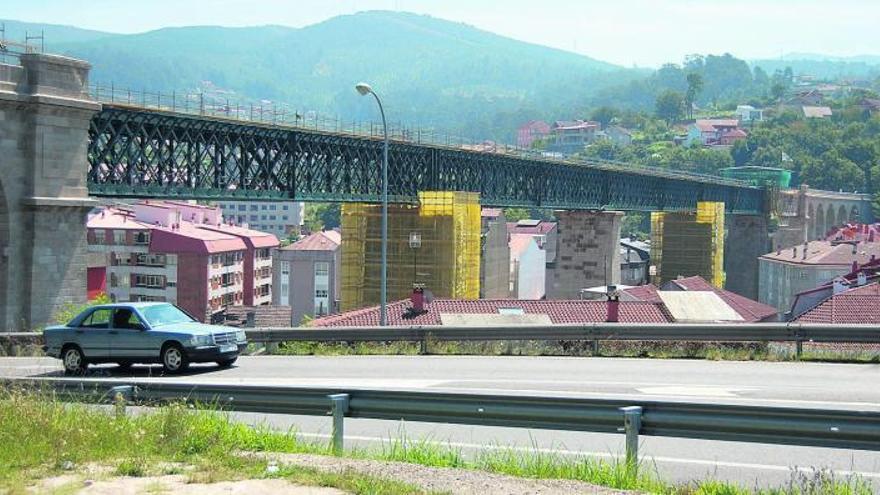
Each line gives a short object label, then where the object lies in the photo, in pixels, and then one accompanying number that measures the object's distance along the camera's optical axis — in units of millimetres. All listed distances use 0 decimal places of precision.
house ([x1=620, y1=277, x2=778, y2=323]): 51938
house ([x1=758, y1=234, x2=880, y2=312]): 89188
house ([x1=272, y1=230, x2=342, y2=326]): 114500
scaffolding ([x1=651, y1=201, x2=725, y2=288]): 105125
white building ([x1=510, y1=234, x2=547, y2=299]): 116188
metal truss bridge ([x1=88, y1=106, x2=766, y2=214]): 44906
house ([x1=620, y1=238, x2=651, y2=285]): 119688
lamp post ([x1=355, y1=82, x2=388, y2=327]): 29791
